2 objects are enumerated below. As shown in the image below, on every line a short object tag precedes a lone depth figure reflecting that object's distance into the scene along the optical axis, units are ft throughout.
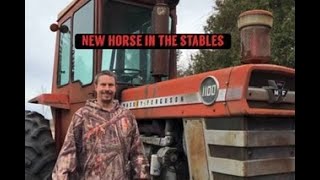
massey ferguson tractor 6.81
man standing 7.08
